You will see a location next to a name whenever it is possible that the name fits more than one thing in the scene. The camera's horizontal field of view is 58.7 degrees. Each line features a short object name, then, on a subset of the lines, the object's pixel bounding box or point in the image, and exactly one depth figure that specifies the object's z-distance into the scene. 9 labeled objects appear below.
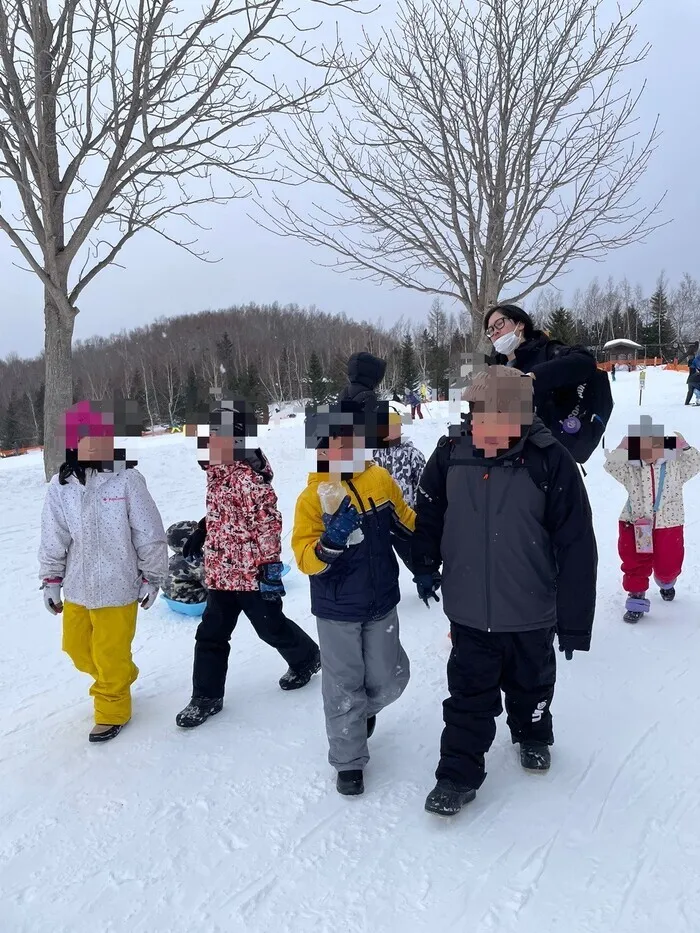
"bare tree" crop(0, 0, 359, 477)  6.06
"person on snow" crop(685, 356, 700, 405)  17.14
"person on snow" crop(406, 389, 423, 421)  21.50
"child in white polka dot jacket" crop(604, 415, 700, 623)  4.05
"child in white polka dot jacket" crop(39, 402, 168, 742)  2.88
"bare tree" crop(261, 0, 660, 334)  7.35
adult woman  2.93
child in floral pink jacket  2.95
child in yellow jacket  2.40
